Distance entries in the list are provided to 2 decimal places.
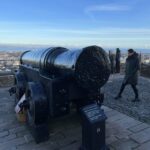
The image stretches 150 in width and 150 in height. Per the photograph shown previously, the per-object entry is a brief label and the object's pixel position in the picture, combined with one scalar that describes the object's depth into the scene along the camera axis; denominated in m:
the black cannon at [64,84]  3.81
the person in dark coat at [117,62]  13.02
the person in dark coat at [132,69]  6.88
